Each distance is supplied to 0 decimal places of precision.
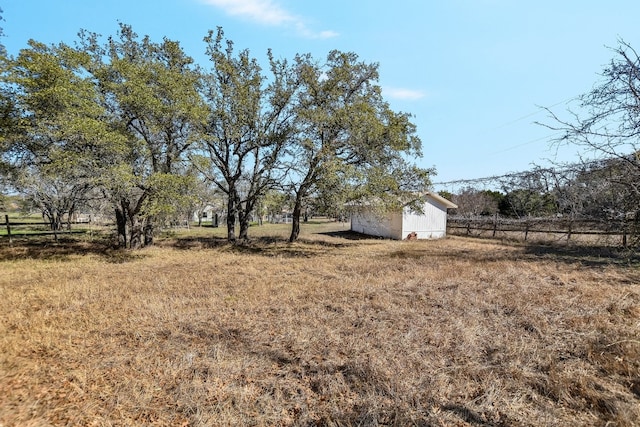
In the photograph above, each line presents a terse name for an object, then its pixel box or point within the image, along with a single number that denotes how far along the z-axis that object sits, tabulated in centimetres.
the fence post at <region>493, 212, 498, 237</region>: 2060
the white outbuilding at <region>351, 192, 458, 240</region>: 2047
